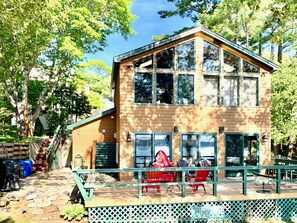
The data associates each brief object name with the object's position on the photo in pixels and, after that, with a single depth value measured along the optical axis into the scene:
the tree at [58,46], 12.59
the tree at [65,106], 20.61
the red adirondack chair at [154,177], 7.37
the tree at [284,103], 14.07
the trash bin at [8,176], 8.77
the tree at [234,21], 17.31
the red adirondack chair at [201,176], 7.52
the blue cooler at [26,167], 11.52
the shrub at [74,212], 6.95
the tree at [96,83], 18.53
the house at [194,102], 10.58
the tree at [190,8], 24.61
